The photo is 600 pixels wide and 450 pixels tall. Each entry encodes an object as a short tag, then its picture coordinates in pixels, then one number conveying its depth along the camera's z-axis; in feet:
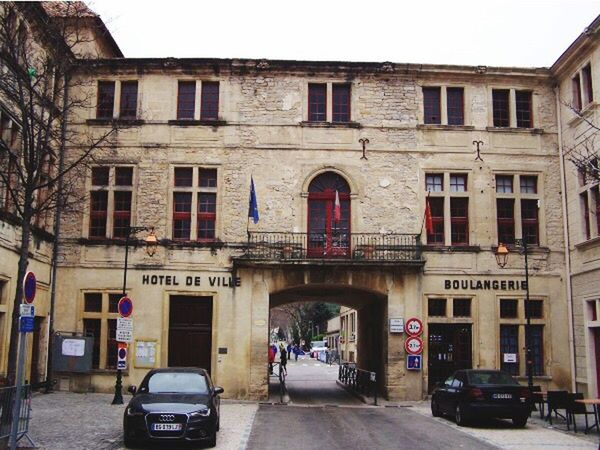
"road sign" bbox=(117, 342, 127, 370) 68.90
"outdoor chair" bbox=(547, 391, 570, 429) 56.29
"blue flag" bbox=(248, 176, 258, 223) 77.77
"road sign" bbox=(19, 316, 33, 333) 37.29
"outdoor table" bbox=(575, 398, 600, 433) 50.19
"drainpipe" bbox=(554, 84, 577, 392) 78.95
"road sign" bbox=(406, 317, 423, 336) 78.23
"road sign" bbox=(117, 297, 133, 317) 65.82
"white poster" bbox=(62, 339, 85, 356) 76.74
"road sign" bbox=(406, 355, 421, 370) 77.77
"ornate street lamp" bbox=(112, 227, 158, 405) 67.51
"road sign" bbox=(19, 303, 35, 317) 37.32
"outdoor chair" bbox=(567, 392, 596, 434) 54.65
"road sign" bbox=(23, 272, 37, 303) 37.50
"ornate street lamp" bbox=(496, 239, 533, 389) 68.13
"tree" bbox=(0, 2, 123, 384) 44.11
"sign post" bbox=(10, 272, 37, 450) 36.37
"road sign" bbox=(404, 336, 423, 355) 77.61
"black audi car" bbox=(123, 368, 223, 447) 42.78
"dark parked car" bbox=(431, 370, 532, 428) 56.34
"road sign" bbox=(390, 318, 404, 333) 78.74
